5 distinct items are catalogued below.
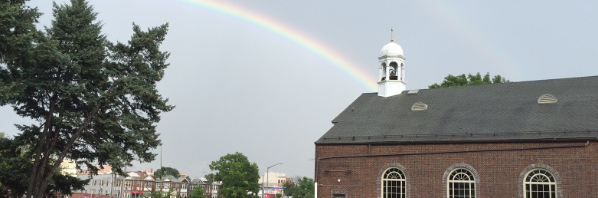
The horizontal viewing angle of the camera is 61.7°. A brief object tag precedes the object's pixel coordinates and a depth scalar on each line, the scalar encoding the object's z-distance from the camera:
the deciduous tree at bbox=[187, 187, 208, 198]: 64.61
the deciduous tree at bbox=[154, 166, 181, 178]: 163.91
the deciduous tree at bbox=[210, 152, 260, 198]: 76.81
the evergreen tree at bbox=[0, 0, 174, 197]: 25.14
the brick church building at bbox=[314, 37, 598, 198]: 22.23
